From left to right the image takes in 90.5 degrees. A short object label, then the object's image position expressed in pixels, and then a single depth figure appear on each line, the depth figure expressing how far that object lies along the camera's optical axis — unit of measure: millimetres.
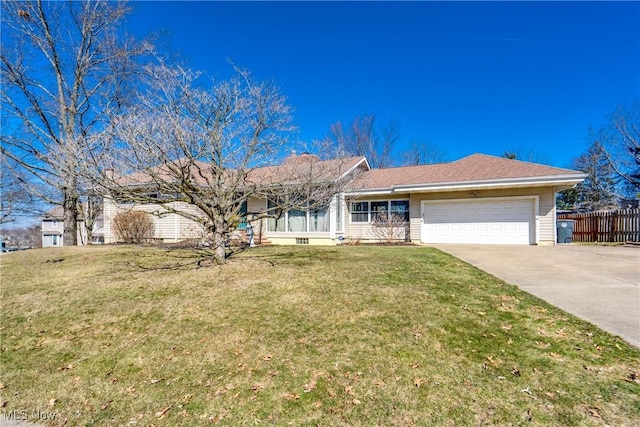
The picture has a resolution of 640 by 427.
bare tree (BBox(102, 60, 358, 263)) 6117
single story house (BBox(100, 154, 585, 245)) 12359
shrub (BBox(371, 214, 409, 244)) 14243
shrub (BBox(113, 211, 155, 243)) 15414
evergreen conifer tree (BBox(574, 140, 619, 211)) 27578
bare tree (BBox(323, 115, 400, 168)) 30312
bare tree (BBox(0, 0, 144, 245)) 13742
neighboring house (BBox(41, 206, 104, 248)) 38281
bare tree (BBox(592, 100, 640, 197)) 23969
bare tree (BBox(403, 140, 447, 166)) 31828
